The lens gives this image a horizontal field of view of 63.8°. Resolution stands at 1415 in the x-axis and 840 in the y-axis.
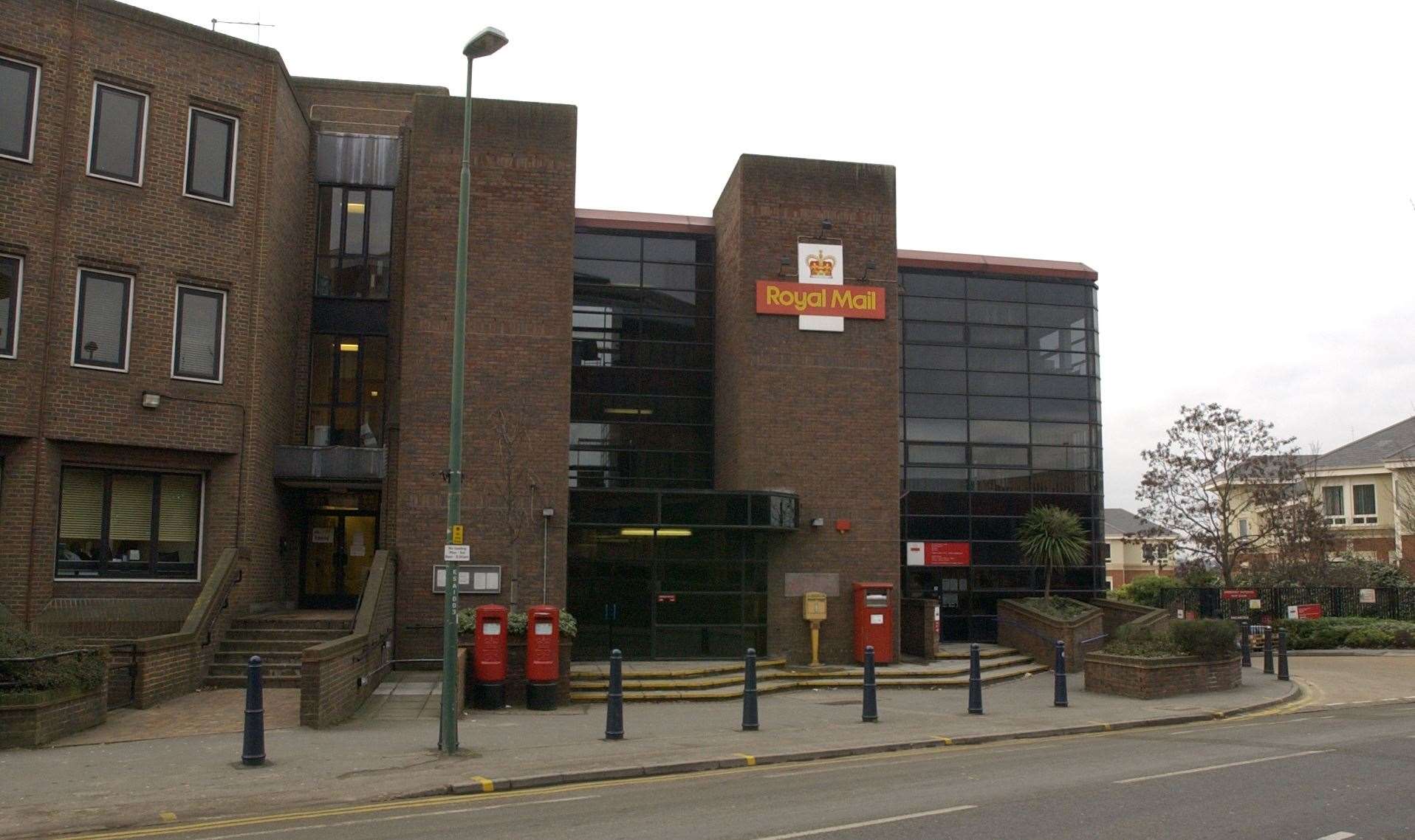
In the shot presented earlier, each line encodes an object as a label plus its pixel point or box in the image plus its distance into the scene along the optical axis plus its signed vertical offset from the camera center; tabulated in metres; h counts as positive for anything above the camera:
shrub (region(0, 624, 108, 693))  13.94 -1.55
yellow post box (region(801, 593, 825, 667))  23.34 -1.13
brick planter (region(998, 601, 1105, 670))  25.56 -1.69
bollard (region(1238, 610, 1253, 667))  25.88 -1.98
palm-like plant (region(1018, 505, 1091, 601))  28.84 +0.48
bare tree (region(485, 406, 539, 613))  21.78 +1.28
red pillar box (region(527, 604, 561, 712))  17.84 -1.66
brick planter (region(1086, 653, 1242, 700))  20.28 -2.12
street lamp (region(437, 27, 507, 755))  13.47 +1.44
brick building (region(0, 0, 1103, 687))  19.31 +3.74
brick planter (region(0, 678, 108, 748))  13.46 -2.07
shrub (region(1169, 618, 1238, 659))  21.06 -1.45
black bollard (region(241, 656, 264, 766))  12.48 -2.04
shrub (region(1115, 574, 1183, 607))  37.50 -1.16
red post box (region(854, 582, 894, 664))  23.50 -1.31
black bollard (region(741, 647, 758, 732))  15.91 -2.04
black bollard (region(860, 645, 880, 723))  16.84 -2.15
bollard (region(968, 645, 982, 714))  17.98 -2.03
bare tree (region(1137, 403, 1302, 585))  37.41 +2.60
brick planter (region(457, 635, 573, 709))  18.09 -1.97
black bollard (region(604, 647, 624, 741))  14.80 -2.00
